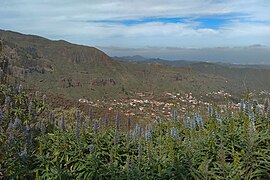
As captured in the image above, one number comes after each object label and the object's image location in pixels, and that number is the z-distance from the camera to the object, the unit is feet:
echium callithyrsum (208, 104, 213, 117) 20.75
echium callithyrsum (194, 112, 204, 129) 18.84
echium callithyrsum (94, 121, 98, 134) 18.44
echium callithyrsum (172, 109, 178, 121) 20.65
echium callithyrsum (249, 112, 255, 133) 15.56
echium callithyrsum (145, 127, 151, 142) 17.29
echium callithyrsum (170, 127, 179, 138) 17.30
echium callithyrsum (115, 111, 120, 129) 19.13
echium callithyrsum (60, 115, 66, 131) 18.15
